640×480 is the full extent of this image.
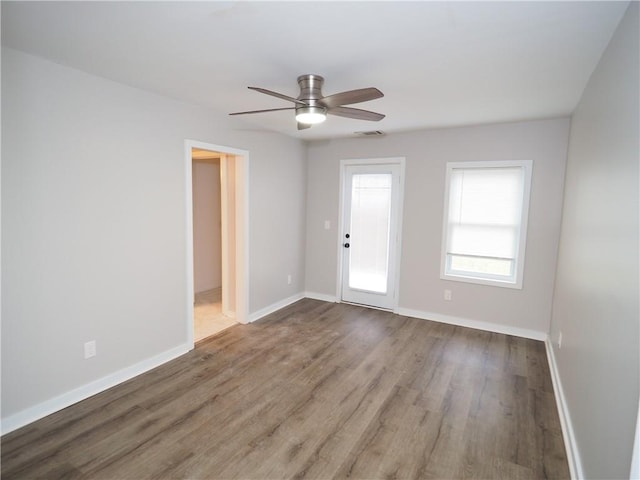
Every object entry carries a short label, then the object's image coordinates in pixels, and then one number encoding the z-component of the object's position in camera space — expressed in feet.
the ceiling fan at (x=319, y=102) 7.05
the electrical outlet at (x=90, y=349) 8.70
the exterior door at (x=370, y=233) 15.52
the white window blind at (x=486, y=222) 12.95
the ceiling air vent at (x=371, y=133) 14.30
